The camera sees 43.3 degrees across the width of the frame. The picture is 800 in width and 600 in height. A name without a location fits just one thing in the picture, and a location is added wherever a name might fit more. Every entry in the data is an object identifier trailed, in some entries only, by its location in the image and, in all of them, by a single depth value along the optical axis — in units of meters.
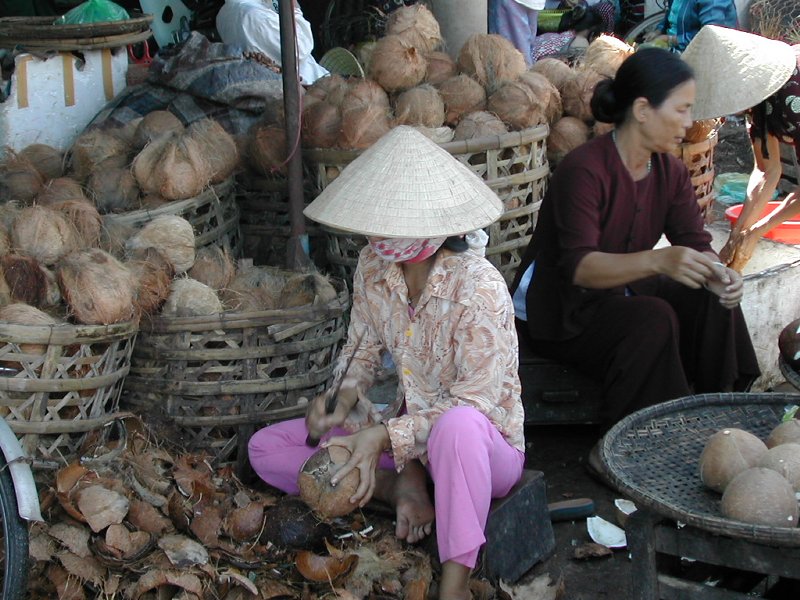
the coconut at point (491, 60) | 4.29
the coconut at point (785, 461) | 2.18
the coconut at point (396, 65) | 4.10
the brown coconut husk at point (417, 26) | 4.38
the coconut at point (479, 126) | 3.98
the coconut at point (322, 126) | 3.92
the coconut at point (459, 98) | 4.14
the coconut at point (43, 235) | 3.17
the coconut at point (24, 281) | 3.04
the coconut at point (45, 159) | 4.05
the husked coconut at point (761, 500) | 2.04
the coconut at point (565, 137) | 4.40
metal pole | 3.51
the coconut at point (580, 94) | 4.43
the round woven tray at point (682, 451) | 2.03
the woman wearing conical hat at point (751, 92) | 3.61
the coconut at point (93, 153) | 3.96
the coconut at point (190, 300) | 3.21
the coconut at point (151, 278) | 3.13
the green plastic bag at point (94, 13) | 5.29
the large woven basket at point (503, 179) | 3.92
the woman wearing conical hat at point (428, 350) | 2.50
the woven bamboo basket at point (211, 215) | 3.58
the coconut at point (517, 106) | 4.08
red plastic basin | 4.60
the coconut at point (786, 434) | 2.33
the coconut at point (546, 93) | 4.20
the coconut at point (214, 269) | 3.44
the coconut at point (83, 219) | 3.32
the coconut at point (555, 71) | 4.55
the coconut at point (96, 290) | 2.98
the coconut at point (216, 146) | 3.83
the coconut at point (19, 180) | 3.74
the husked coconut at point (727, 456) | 2.23
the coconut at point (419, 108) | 3.96
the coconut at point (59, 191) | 3.55
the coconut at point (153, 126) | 4.10
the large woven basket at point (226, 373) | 3.16
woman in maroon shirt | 3.17
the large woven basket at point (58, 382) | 2.86
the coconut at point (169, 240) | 3.39
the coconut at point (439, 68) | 4.30
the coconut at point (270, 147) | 4.02
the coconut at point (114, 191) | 3.74
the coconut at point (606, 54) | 4.69
